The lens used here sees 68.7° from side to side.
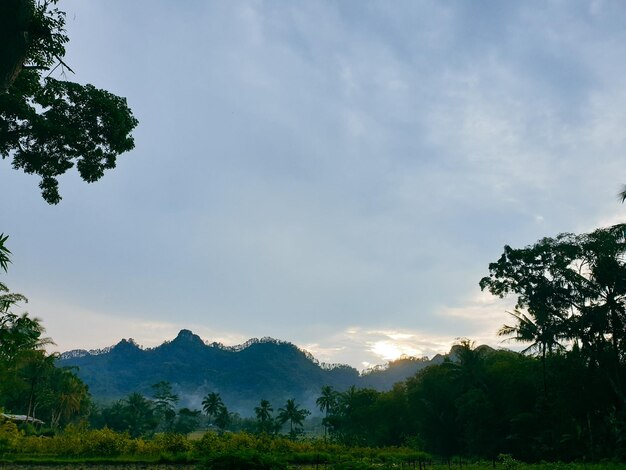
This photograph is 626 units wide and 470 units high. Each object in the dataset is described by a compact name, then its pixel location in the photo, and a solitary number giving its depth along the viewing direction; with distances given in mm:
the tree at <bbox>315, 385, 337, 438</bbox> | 93625
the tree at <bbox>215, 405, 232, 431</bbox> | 97650
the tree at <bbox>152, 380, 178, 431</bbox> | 118000
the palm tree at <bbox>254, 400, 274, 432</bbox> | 95750
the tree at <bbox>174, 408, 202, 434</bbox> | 105125
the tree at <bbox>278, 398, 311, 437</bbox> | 96000
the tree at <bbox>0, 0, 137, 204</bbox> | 11141
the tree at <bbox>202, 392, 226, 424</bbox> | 102500
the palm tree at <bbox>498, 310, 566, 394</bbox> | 32688
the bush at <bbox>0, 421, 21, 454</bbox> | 25438
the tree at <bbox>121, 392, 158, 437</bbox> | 83625
